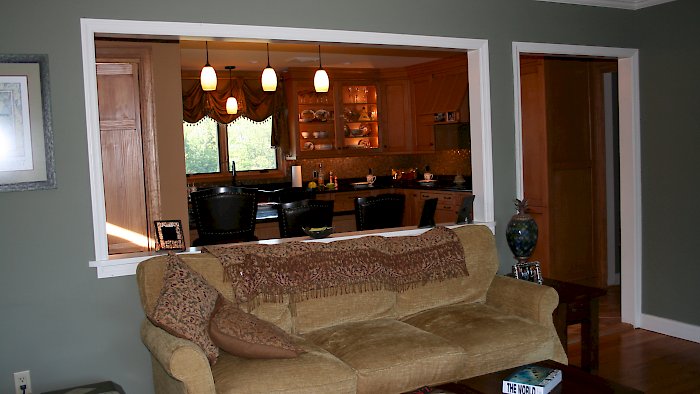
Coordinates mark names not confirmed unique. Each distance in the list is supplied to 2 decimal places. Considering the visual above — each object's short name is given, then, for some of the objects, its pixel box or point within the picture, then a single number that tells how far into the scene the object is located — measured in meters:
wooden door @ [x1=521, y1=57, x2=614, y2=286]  6.43
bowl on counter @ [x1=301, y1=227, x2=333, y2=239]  4.29
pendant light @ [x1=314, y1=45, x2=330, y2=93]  6.64
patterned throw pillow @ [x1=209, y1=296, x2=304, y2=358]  3.17
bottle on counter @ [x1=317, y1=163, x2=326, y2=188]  9.22
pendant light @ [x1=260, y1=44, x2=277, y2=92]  6.36
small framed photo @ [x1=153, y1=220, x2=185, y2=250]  3.88
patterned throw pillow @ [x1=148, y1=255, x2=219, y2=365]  3.05
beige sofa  3.10
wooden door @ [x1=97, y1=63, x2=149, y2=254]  5.22
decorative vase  4.59
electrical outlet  3.46
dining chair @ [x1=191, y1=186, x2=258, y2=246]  5.05
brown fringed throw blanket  3.73
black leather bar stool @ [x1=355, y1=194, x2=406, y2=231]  4.94
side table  4.25
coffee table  2.85
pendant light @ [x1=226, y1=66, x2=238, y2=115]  8.21
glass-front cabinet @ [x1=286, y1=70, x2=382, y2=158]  8.97
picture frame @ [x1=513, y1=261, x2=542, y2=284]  4.57
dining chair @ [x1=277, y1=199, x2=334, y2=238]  4.88
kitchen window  8.70
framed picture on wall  3.41
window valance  8.49
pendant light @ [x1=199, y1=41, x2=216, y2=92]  5.95
